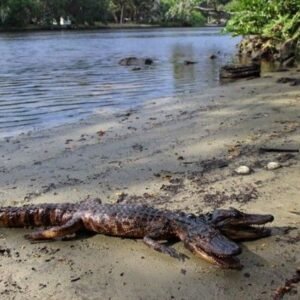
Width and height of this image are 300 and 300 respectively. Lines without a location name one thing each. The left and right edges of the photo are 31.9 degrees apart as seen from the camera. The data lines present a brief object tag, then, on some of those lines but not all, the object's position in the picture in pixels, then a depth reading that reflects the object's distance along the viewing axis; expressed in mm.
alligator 3654
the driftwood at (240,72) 16641
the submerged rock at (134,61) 23044
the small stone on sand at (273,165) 5641
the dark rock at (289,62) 20062
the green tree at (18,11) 74125
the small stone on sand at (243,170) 5559
